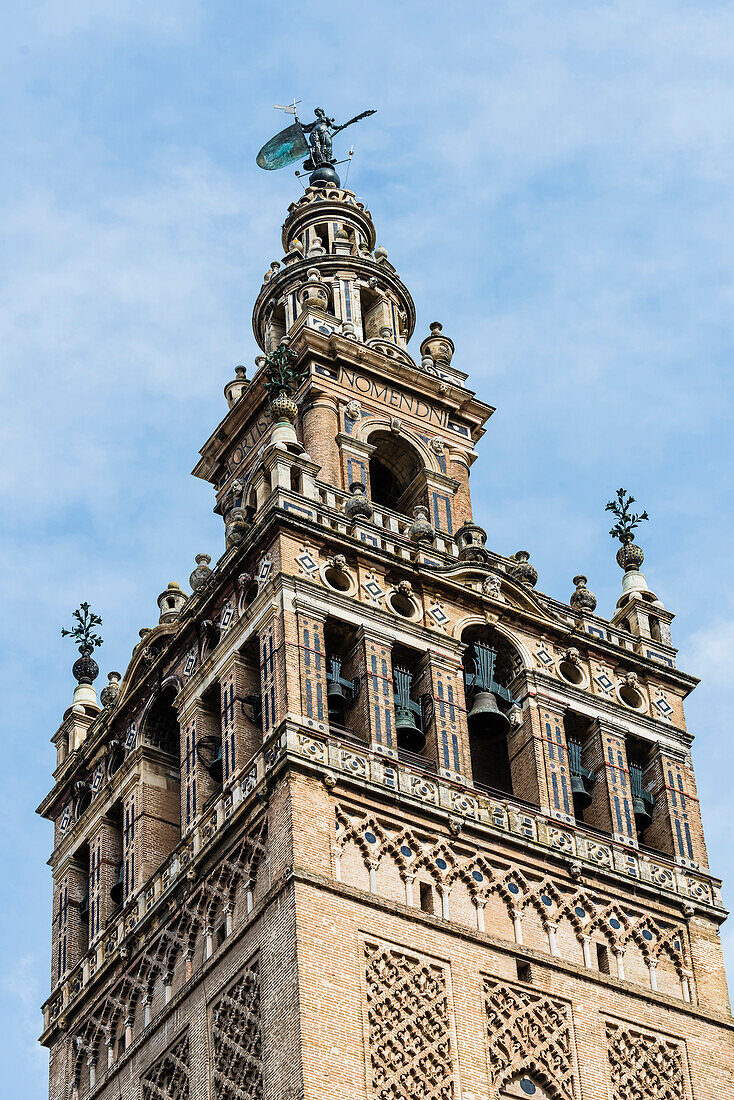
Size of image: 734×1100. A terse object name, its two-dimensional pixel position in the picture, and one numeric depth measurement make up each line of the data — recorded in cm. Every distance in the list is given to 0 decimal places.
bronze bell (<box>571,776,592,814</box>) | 4934
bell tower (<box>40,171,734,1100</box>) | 4341
